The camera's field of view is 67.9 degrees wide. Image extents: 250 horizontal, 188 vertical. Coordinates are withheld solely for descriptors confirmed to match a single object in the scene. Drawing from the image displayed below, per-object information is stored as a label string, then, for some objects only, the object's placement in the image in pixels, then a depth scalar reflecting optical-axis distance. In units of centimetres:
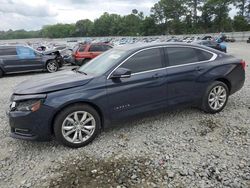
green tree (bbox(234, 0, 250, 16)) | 5804
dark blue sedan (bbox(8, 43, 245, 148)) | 285
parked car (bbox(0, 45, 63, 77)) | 906
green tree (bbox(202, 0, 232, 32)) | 5677
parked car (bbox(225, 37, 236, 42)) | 3832
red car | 1071
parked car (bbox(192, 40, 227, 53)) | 1549
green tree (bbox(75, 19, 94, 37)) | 8645
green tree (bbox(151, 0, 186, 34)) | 6626
